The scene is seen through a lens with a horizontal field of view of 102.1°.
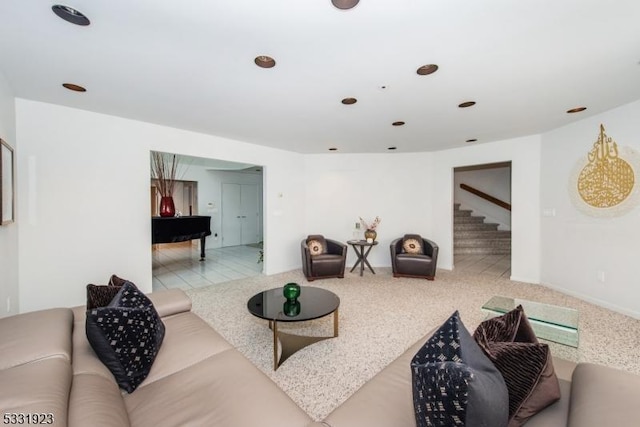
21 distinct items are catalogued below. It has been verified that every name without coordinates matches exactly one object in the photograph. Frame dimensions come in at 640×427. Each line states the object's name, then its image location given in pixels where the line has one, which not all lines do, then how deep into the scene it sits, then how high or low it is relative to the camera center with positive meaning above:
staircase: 6.81 -0.68
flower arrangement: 5.54 -0.25
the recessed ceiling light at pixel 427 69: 2.14 +1.21
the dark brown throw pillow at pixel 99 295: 1.47 -0.48
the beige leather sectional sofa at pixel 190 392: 0.86 -0.80
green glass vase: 2.47 -0.77
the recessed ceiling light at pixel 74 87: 2.49 +1.23
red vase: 4.97 +0.11
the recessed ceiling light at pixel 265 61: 2.01 +1.20
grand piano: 4.72 -0.33
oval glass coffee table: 2.23 -0.91
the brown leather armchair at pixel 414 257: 4.53 -0.79
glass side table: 2.11 -0.94
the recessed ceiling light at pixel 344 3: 1.45 +1.18
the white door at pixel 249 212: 8.64 +0.00
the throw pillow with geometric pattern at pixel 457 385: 0.75 -0.54
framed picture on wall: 2.19 +0.24
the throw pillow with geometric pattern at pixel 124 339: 1.24 -0.65
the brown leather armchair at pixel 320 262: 4.57 -0.89
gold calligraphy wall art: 3.12 +0.42
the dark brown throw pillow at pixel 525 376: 0.97 -0.62
